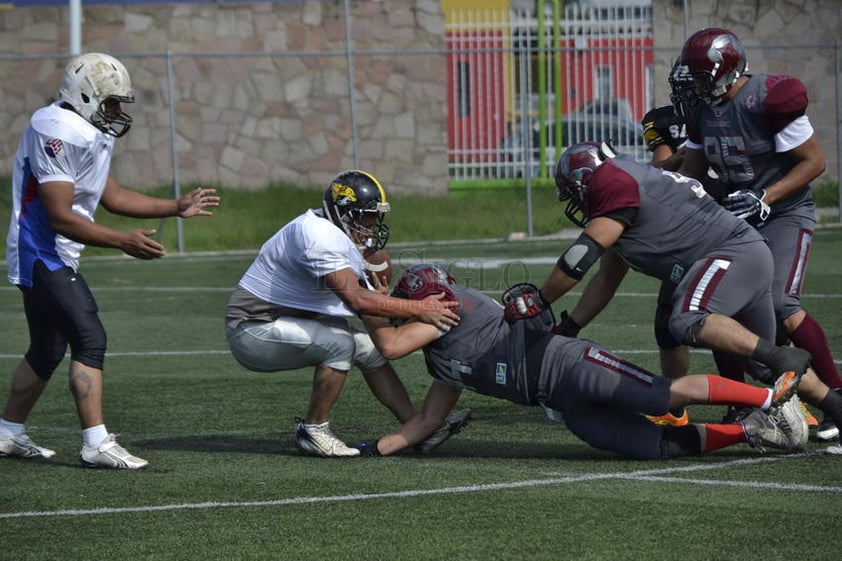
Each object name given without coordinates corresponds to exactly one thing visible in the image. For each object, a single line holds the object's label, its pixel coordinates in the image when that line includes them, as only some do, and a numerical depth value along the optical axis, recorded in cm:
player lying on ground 1348
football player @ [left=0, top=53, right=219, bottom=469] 1394
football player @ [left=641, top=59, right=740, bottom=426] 1533
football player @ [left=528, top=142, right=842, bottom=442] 1348
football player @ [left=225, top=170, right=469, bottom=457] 1432
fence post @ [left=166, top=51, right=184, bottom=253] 3972
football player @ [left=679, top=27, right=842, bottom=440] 1501
